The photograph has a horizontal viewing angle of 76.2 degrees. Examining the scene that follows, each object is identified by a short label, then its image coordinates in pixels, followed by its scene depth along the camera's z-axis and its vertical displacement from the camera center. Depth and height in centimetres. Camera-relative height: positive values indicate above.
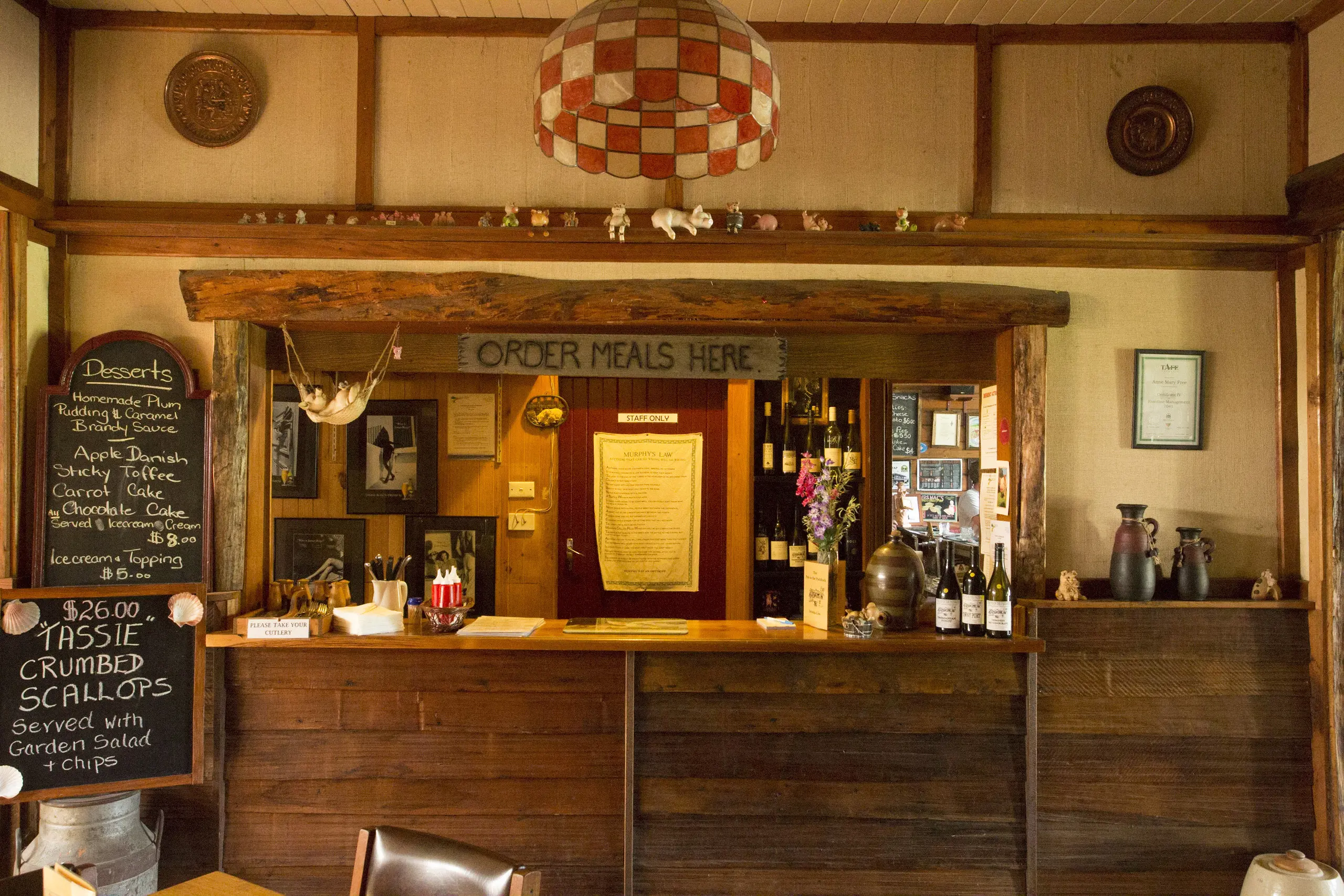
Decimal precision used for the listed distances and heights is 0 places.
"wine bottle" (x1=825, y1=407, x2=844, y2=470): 500 +12
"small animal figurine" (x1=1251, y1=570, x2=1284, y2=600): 342 -48
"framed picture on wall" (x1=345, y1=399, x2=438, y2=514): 510 +1
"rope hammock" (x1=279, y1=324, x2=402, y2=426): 345 +24
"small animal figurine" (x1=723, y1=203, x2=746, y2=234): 348 +99
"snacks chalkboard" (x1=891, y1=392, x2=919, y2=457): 630 +30
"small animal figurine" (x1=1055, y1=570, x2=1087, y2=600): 338 -47
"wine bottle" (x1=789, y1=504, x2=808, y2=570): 519 -49
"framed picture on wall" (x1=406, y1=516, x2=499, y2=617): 511 -54
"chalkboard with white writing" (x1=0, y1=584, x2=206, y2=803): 305 -85
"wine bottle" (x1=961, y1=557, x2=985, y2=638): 335 -55
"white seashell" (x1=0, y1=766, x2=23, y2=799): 291 -111
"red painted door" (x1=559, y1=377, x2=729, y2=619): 521 -11
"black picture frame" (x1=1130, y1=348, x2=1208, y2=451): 355 +26
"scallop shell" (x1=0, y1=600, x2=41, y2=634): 301 -56
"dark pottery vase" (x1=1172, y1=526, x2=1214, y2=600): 338 -38
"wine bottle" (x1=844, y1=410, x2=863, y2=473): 503 +10
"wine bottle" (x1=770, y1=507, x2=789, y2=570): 521 -51
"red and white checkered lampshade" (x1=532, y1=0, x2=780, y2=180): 151 +69
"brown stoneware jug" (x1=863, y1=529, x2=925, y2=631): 345 -49
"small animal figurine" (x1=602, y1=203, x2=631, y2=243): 345 +97
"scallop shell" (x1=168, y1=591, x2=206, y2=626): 320 -56
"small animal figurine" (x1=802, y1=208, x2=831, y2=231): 354 +100
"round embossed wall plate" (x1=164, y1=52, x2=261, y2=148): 357 +151
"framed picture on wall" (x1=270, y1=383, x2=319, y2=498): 507 +7
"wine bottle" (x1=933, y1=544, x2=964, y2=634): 339 -56
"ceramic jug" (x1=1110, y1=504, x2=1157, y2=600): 335 -36
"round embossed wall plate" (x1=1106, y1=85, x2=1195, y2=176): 359 +142
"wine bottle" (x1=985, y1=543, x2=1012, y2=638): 331 -57
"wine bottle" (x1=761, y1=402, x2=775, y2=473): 527 +11
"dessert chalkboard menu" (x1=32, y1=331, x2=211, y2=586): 328 -5
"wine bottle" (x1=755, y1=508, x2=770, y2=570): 526 -53
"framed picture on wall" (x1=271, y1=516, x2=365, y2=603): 510 -51
